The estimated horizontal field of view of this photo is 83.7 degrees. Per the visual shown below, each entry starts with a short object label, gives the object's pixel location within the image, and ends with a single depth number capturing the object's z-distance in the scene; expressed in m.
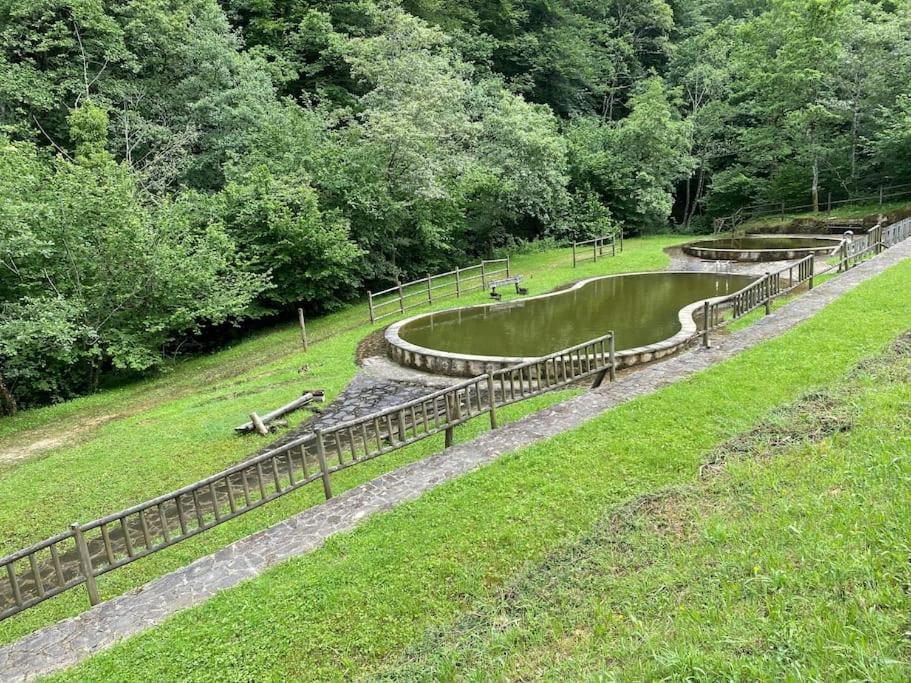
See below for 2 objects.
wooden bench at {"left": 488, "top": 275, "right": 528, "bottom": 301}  15.63
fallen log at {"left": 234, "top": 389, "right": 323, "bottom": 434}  7.96
